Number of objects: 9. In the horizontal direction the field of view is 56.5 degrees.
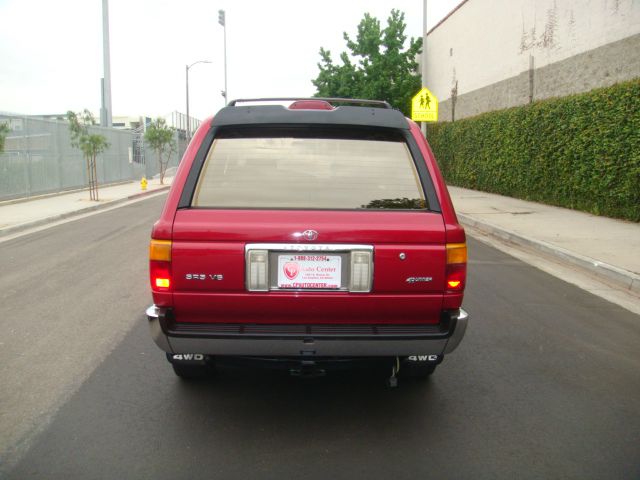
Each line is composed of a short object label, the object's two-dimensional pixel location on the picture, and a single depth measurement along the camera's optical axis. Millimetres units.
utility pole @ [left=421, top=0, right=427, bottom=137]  22747
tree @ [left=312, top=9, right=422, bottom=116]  34906
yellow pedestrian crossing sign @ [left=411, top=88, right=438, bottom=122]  21250
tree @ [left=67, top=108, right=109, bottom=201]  19719
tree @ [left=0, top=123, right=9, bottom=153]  14966
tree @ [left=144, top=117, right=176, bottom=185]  30627
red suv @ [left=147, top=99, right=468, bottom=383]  3102
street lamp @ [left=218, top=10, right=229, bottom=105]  42094
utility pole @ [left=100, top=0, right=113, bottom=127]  25781
